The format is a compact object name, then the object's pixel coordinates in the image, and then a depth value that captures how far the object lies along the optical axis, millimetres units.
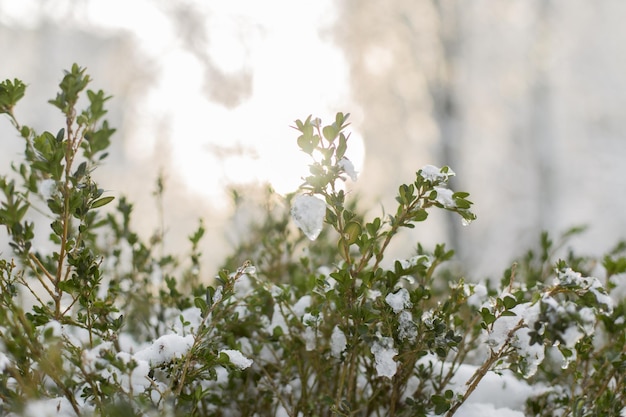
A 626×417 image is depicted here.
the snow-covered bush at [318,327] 1106
